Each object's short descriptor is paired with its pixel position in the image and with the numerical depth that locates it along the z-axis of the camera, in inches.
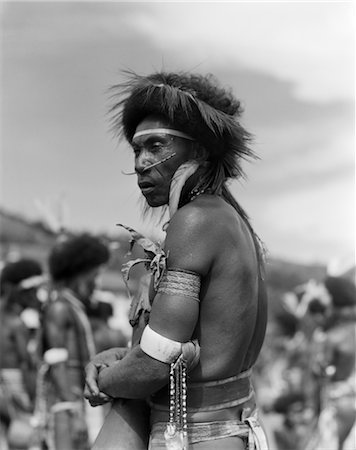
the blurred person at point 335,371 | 315.6
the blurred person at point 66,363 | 230.2
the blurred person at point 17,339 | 319.6
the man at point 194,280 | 119.0
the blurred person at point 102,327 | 273.4
